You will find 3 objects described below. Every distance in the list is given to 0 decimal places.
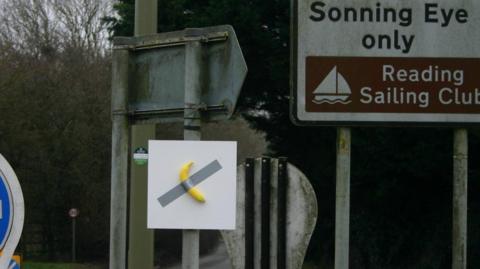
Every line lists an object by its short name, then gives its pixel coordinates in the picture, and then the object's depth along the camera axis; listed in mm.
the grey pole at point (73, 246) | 37556
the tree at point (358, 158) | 23562
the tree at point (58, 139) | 35281
